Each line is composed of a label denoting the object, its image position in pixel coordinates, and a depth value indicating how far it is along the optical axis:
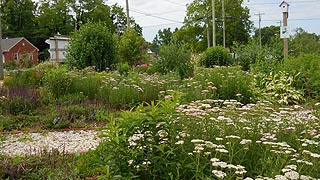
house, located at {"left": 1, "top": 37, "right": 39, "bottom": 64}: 42.56
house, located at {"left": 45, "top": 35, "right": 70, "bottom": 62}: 30.47
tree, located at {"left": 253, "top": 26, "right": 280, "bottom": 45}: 61.05
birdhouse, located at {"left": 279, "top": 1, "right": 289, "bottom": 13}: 10.33
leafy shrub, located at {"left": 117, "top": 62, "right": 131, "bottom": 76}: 12.96
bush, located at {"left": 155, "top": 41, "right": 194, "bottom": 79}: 11.90
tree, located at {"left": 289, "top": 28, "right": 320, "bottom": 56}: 24.83
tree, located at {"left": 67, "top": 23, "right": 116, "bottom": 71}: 12.77
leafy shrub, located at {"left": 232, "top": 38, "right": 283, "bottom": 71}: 9.87
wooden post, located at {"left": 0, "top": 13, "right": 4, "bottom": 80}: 16.30
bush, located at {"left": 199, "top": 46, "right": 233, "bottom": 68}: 16.42
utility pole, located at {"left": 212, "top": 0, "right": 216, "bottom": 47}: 24.95
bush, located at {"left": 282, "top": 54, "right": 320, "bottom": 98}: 8.14
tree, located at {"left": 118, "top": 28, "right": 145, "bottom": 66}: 18.58
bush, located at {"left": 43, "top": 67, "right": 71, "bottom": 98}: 8.00
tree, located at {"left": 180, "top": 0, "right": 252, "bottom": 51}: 41.97
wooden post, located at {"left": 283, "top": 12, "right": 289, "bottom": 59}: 10.25
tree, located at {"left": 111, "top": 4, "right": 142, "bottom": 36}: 51.75
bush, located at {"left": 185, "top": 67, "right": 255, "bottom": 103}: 7.04
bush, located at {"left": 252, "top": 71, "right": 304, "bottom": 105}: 8.10
